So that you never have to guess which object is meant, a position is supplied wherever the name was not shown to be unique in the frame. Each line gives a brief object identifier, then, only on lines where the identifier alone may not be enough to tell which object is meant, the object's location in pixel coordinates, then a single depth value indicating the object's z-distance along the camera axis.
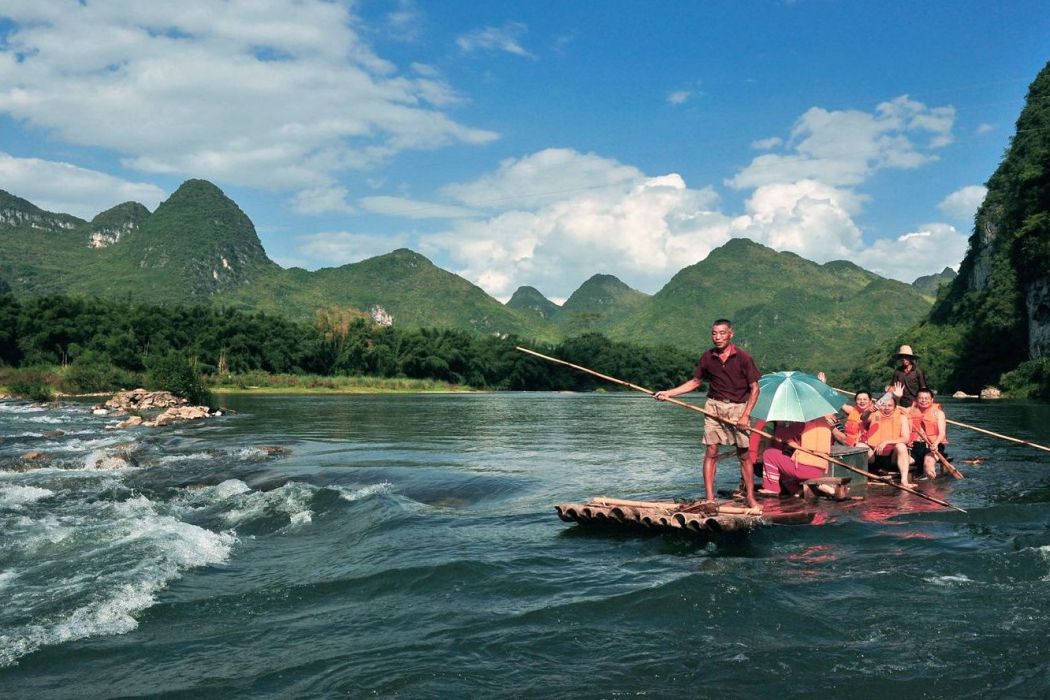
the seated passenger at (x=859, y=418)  17.23
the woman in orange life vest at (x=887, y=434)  16.22
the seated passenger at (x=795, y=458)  13.79
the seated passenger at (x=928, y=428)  16.56
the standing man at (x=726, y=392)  11.48
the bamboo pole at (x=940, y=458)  16.66
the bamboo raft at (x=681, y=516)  10.82
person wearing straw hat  17.38
